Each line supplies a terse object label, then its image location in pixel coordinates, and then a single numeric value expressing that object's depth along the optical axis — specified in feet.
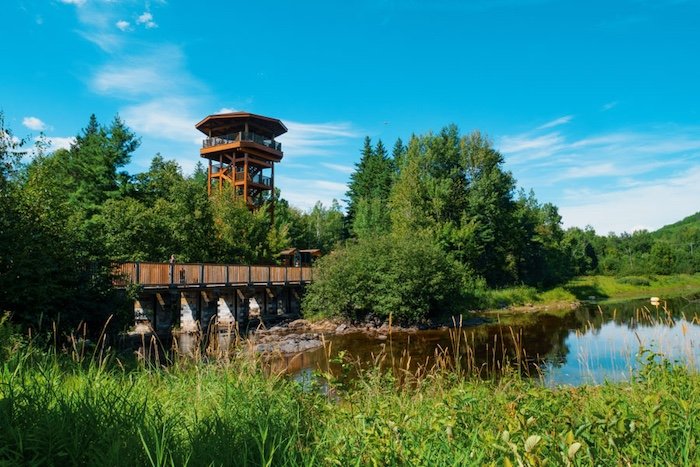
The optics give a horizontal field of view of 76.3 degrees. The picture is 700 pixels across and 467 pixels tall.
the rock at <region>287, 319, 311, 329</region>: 85.44
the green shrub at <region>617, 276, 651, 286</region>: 163.43
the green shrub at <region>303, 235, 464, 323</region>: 82.84
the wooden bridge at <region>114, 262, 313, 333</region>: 67.25
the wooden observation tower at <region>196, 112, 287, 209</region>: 121.19
